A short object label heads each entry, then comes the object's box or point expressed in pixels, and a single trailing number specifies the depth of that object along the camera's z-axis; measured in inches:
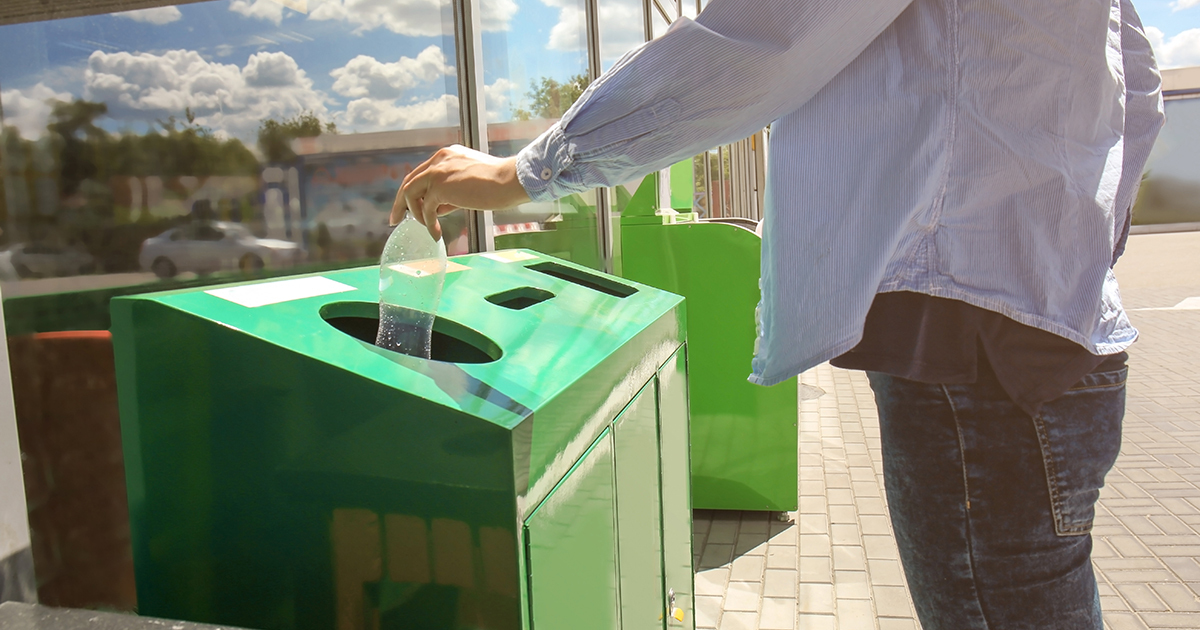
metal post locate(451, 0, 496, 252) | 106.5
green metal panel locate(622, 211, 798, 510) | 140.2
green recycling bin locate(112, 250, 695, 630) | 38.5
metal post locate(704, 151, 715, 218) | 352.0
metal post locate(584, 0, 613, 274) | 168.6
